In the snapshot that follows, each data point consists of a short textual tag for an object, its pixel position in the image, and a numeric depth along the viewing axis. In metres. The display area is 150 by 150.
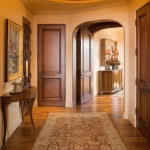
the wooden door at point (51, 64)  4.86
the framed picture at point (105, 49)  7.04
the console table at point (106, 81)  6.81
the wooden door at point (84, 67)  5.18
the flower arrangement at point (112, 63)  7.18
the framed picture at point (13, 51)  2.93
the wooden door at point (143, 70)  2.91
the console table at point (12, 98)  2.74
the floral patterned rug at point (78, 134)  2.69
